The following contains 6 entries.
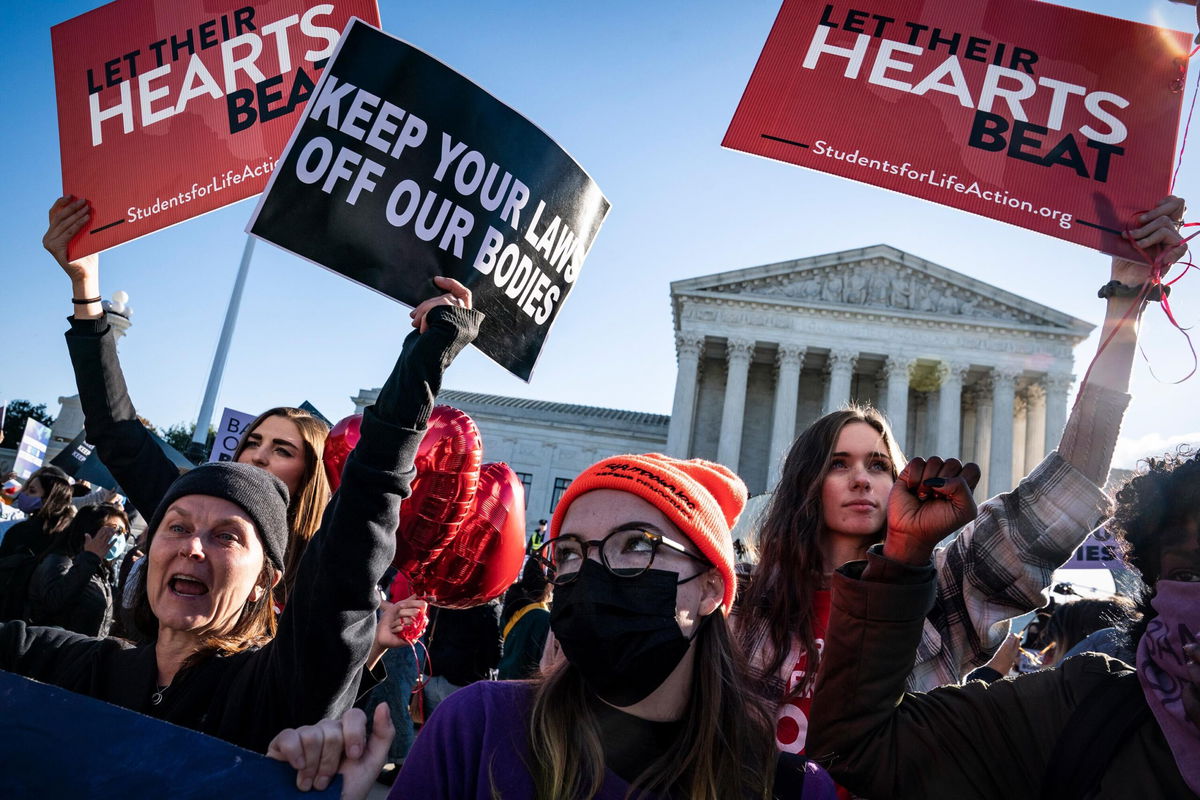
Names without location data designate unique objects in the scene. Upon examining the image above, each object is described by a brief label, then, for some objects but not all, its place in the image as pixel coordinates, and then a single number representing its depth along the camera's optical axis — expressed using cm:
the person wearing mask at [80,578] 451
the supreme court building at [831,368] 3659
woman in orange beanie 144
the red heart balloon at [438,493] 241
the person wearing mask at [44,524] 496
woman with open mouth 167
